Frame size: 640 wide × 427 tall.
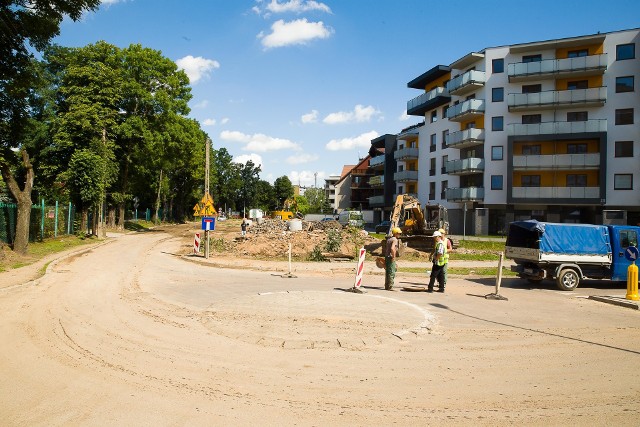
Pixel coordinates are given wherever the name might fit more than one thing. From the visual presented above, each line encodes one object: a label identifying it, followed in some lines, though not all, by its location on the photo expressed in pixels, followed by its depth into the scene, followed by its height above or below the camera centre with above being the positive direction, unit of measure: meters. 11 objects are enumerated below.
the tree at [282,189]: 128.38 +7.91
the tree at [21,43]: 11.98 +4.74
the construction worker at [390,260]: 13.81 -1.28
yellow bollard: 12.86 -1.69
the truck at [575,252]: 15.52 -0.96
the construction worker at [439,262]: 13.43 -1.27
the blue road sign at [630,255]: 13.65 -0.90
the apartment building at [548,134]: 39.88 +8.59
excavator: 27.30 -0.08
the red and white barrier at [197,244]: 24.21 -1.68
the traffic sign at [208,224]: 22.91 -0.52
